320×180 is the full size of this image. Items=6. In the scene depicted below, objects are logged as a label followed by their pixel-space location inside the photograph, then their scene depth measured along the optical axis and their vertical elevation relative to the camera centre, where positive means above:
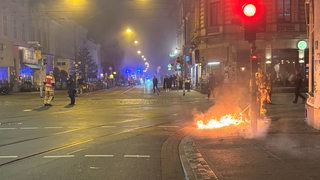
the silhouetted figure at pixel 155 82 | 42.67 -0.47
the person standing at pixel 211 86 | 31.34 -0.67
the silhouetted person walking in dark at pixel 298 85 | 23.50 -0.51
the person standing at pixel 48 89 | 24.64 -0.57
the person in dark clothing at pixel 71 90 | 25.78 -0.67
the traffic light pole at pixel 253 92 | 10.93 -0.39
